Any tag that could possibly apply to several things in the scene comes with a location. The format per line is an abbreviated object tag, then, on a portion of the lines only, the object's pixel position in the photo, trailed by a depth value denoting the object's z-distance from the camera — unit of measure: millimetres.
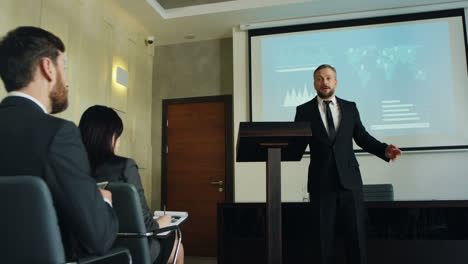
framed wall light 4760
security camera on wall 5469
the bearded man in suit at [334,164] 2230
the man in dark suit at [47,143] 1018
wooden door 5350
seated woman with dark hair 1865
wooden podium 1799
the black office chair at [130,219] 1691
